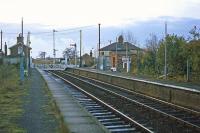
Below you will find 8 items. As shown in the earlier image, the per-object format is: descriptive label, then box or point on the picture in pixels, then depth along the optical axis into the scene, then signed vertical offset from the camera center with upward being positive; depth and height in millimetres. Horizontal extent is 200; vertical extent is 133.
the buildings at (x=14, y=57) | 59959 +129
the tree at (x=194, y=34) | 39594 +1970
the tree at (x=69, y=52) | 165250 +1990
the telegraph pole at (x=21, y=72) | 40084 -1268
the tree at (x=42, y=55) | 175875 +1043
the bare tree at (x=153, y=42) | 71956 +2465
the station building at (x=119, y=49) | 96794 +2000
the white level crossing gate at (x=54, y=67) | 104550 -2073
